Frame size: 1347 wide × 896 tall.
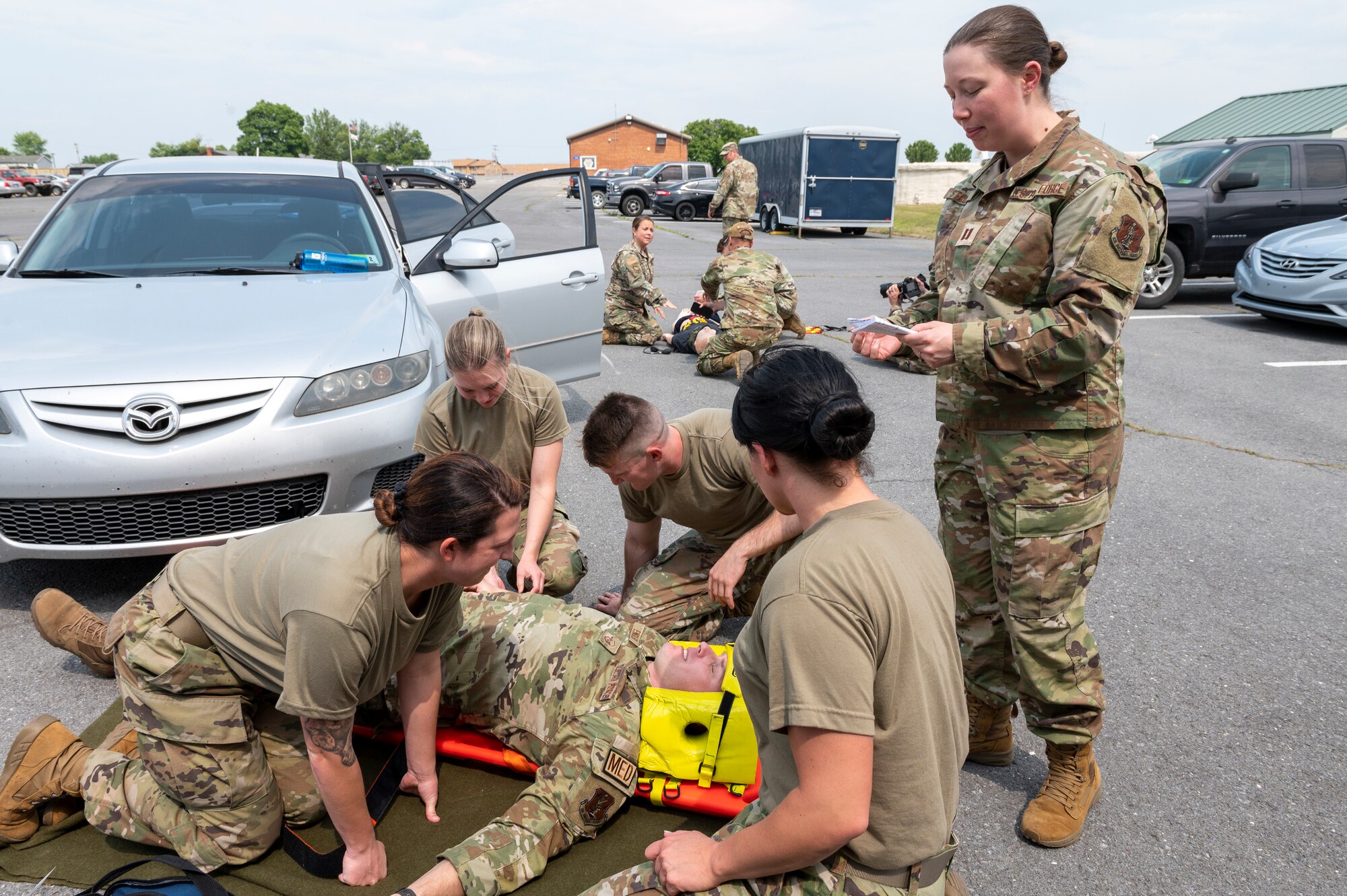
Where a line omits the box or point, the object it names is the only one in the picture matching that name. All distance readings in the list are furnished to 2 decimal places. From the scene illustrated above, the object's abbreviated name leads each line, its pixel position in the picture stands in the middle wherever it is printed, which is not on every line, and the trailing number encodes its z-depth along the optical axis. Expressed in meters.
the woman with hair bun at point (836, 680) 1.45
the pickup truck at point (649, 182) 28.67
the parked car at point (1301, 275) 8.88
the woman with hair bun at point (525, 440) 3.62
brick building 84.62
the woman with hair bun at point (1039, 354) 2.24
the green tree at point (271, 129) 90.25
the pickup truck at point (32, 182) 44.03
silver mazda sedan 3.25
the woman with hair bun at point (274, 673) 2.06
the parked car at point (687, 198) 27.52
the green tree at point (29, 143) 140.50
